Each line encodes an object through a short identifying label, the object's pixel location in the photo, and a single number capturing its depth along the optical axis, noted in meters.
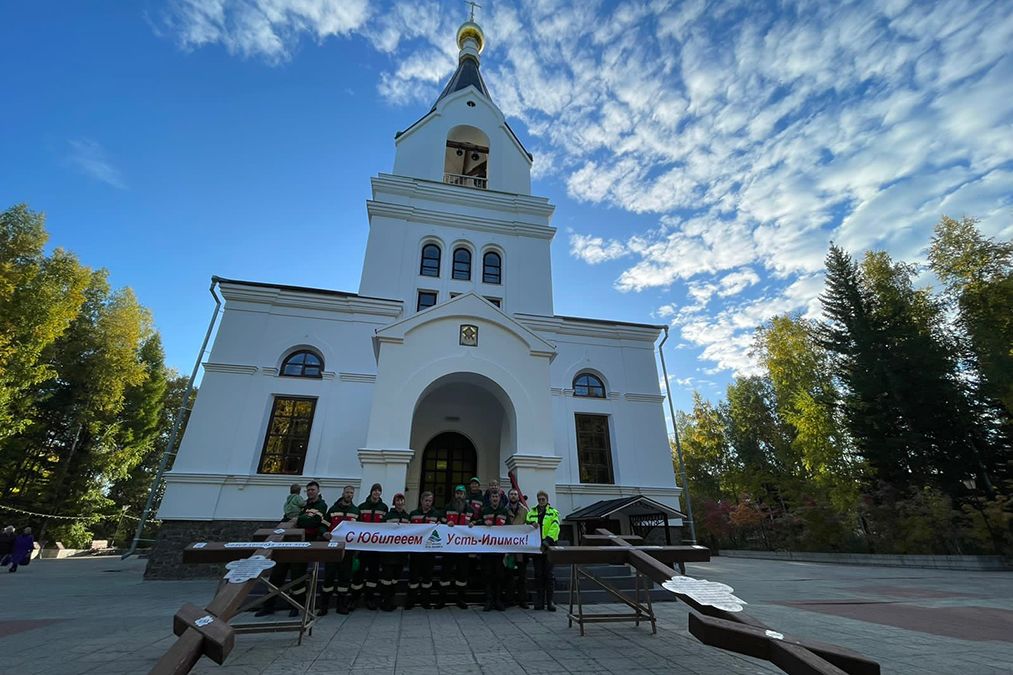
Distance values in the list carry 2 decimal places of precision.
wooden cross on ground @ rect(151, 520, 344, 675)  2.17
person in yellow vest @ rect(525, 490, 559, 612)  6.07
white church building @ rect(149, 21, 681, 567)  9.93
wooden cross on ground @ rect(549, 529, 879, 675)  2.02
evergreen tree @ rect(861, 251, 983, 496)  15.47
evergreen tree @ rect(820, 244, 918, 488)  16.67
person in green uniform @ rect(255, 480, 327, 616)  6.04
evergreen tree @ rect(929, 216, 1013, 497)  14.39
